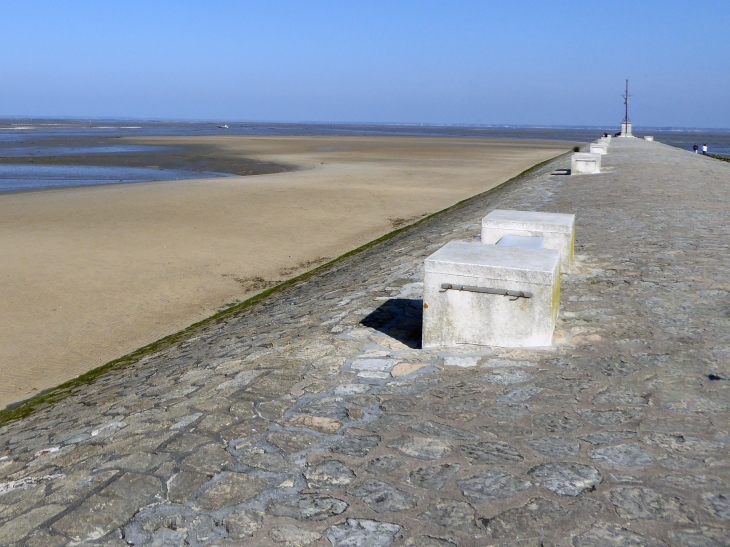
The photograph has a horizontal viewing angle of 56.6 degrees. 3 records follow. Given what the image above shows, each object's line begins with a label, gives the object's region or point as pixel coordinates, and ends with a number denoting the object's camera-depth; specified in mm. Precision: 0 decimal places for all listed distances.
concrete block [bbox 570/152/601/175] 18250
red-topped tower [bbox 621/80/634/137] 56612
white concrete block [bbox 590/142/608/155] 24344
